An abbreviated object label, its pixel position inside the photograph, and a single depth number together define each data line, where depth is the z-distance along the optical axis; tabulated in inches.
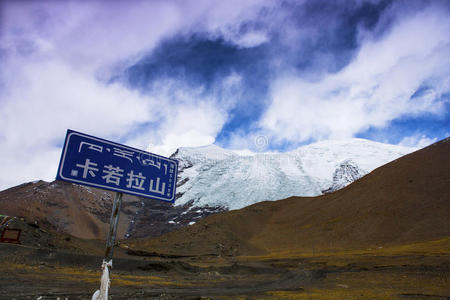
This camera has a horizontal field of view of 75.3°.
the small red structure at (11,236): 1088.0
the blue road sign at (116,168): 133.3
